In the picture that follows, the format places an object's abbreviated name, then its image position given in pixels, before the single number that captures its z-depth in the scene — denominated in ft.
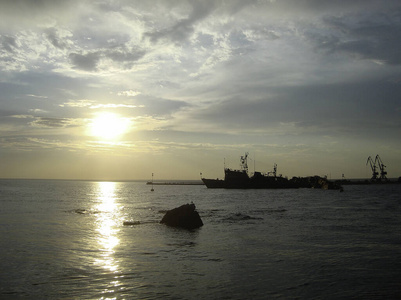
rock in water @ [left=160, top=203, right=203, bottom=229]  108.48
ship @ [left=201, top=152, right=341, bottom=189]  505.66
